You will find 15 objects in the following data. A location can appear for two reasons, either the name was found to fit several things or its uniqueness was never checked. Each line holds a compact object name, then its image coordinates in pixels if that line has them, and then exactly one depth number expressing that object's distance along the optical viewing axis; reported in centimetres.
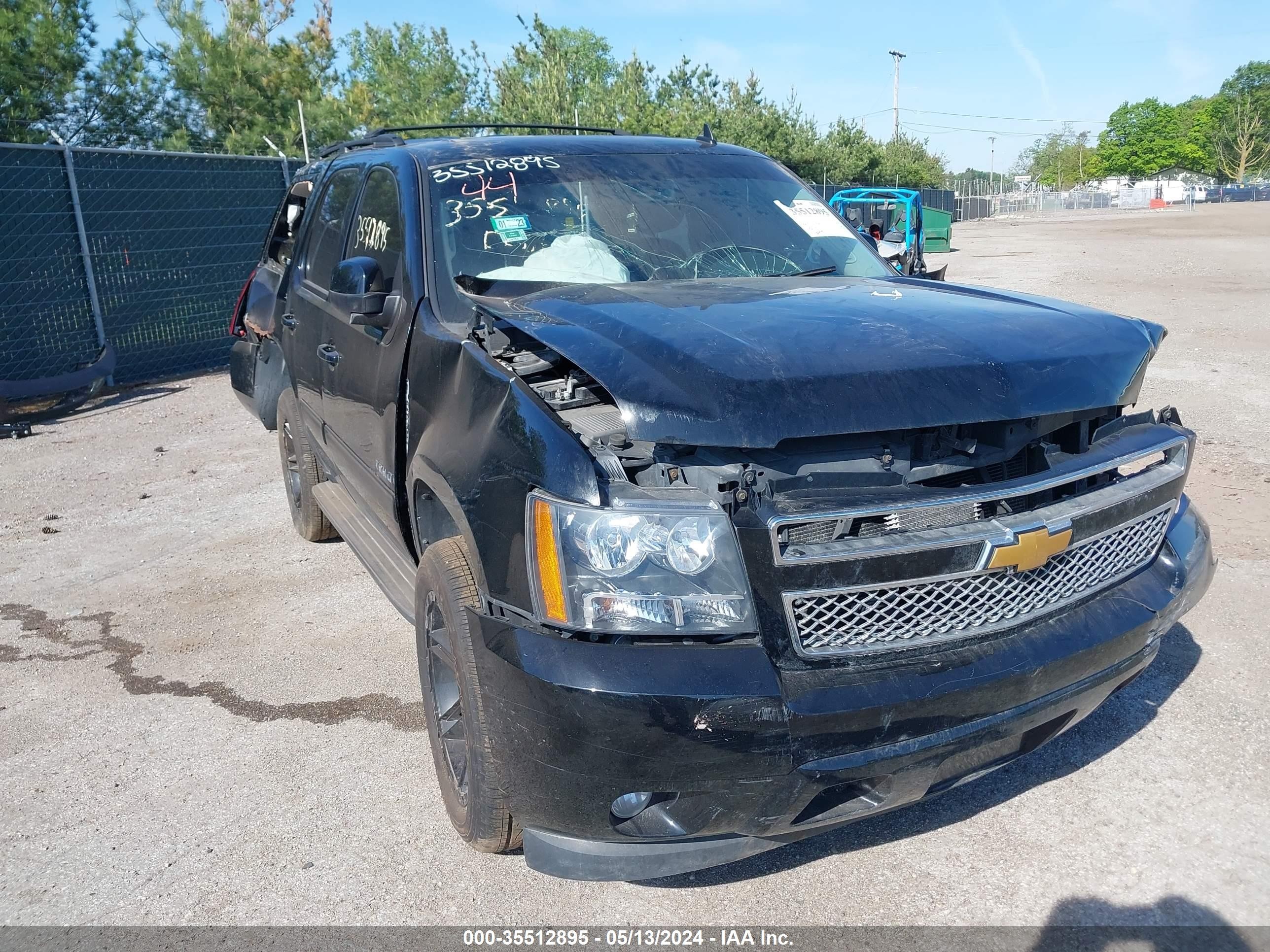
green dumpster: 2842
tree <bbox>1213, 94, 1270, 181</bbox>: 10631
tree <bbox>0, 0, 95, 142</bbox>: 1263
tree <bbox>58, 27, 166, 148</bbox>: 1429
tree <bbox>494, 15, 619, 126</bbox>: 2177
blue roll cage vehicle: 2119
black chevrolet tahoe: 216
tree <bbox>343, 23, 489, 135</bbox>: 2133
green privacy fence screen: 992
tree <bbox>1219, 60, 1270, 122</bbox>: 11206
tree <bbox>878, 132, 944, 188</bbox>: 4862
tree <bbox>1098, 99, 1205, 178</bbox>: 11281
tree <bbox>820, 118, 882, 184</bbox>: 3894
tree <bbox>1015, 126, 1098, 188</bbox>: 12512
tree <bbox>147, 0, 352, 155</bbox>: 1570
